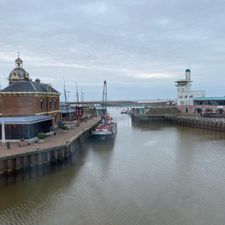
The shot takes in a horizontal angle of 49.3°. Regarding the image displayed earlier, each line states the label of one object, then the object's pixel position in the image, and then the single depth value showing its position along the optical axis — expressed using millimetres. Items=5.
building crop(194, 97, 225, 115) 72250
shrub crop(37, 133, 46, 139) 28186
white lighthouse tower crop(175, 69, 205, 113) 81125
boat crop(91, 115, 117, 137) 42000
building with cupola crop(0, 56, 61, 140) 28094
